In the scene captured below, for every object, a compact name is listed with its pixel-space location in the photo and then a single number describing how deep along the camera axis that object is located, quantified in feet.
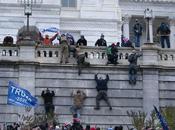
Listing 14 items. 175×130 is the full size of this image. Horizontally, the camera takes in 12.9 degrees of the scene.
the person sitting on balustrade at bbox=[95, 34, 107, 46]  144.97
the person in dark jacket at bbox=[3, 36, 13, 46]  138.82
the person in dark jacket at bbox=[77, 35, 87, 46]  143.38
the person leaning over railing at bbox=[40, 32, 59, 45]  143.24
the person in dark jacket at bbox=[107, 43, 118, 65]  138.83
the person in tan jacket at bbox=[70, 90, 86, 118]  135.95
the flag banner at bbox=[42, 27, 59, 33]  184.83
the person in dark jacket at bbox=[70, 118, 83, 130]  115.96
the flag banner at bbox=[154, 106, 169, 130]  100.30
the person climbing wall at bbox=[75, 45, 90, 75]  137.59
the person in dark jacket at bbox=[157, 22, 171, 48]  147.74
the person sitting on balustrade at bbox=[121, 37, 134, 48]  144.70
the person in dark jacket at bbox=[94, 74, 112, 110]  136.67
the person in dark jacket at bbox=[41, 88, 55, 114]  134.72
